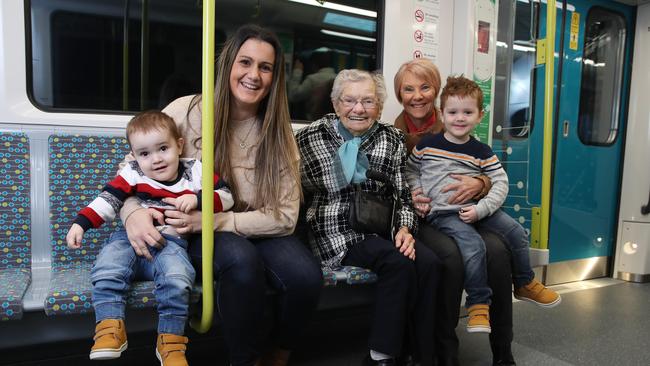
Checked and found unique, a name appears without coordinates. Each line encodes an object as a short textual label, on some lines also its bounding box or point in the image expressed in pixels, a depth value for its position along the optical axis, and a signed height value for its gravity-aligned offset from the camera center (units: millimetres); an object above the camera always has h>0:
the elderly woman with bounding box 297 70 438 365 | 1884 -308
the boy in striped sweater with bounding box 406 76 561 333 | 2113 -208
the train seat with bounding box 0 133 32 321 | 1952 -295
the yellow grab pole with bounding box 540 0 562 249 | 2322 +201
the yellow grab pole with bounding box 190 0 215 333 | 1382 -37
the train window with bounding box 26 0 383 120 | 2115 +461
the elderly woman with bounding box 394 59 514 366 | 1998 -492
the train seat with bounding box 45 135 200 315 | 2012 -211
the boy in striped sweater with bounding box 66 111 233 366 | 1465 -374
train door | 3975 +166
